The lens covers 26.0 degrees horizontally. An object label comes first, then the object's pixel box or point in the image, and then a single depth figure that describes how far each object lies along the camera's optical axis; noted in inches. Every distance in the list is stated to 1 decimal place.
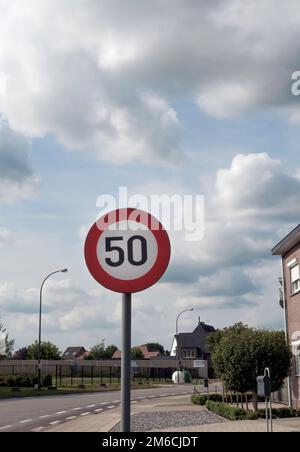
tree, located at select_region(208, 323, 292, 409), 891.4
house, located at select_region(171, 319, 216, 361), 4995.1
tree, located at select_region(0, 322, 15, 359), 2958.2
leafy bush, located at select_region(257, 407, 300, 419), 854.5
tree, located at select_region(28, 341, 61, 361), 4232.5
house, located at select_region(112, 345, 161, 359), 5973.9
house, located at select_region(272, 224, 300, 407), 1078.4
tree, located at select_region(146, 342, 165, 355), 7016.7
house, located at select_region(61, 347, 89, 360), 6304.1
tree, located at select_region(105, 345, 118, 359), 5395.7
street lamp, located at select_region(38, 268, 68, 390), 1780.3
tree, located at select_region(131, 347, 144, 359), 5601.4
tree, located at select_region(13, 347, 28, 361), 5654.5
